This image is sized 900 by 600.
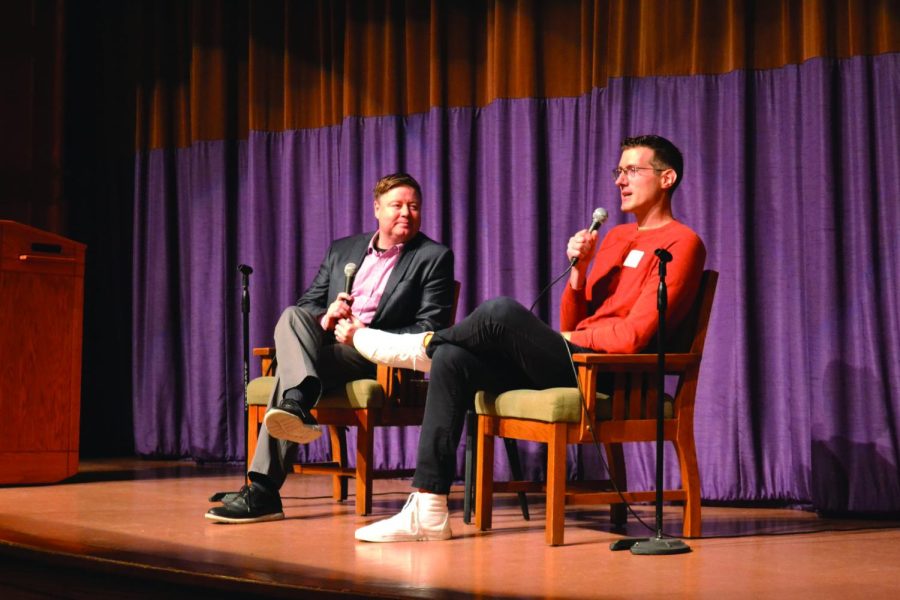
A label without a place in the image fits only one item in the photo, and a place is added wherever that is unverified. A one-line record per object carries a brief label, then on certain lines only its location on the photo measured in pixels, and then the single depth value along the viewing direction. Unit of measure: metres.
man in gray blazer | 3.36
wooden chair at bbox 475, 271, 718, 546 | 2.94
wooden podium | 4.30
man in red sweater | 2.99
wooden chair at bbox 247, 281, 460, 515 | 3.54
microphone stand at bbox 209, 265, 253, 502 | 3.51
